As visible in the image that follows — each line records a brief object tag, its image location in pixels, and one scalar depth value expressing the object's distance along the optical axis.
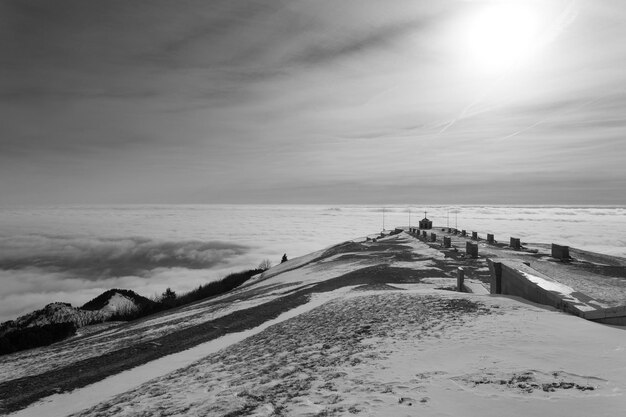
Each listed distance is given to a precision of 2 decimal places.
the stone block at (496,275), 15.25
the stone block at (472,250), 29.91
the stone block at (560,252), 29.02
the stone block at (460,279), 16.30
